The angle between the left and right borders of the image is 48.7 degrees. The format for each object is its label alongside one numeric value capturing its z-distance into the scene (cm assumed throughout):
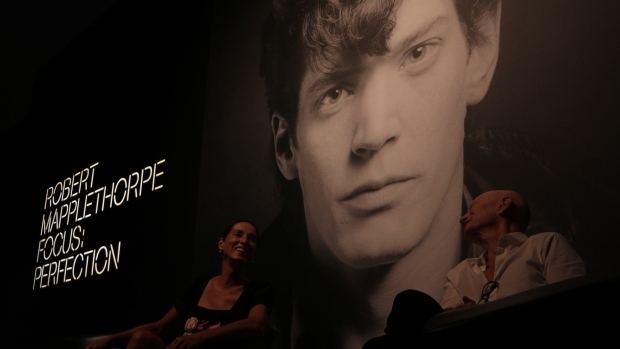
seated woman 269
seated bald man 207
